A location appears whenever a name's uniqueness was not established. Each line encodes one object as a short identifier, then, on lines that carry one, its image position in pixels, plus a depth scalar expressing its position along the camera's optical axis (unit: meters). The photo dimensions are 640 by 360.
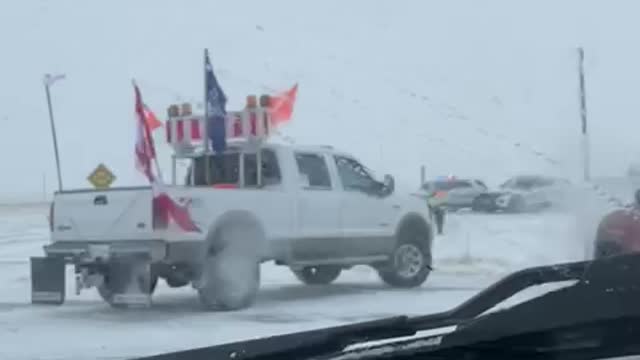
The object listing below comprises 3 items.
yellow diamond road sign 20.53
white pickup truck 11.17
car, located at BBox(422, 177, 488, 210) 35.53
